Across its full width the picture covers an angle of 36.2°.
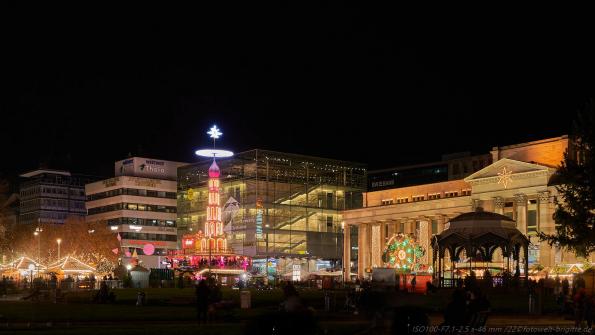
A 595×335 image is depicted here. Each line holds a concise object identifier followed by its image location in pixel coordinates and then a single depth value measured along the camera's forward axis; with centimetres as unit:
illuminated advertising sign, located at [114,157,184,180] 19650
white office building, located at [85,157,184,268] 18888
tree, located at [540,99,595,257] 5762
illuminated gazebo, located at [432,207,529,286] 6881
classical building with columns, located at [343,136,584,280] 11662
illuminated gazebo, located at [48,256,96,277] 10144
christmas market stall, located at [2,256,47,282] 10538
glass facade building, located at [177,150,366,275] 15562
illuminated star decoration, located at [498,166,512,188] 12162
